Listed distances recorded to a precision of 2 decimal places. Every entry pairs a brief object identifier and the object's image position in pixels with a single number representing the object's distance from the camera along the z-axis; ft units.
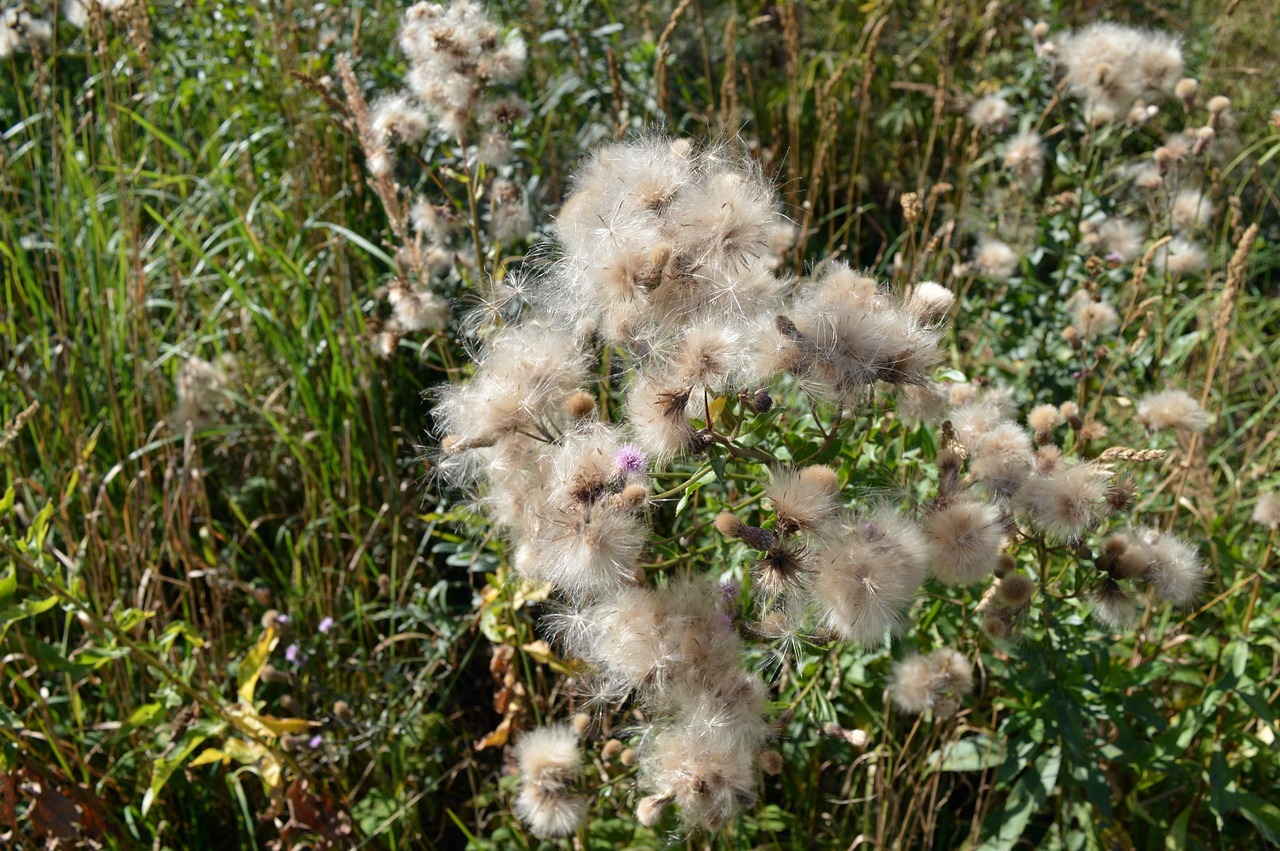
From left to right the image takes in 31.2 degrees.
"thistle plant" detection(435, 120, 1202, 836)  2.35
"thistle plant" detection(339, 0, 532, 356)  2.97
